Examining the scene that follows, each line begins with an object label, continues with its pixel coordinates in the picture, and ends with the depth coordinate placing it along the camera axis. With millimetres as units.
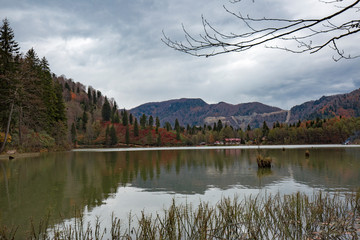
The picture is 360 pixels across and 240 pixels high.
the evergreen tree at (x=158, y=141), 171750
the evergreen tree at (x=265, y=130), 187175
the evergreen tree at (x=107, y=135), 162625
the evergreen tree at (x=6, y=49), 57250
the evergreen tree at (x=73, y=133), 147075
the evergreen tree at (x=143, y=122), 190325
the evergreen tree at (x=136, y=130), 180750
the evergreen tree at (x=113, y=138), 162625
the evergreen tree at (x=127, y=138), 167212
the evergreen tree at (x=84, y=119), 181600
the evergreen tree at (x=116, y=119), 194625
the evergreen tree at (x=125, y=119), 190125
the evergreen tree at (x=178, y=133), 185750
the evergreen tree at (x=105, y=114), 199250
